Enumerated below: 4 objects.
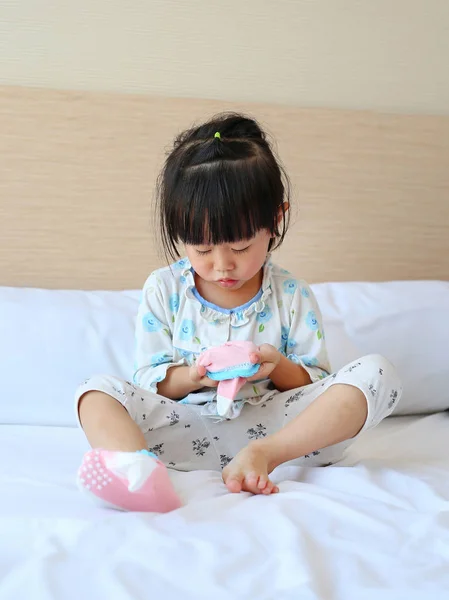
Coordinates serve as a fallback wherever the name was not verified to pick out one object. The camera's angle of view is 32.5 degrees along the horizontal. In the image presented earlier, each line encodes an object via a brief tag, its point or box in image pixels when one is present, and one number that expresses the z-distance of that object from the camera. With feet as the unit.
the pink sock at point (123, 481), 2.98
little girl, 3.67
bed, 2.51
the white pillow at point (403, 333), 5.09
